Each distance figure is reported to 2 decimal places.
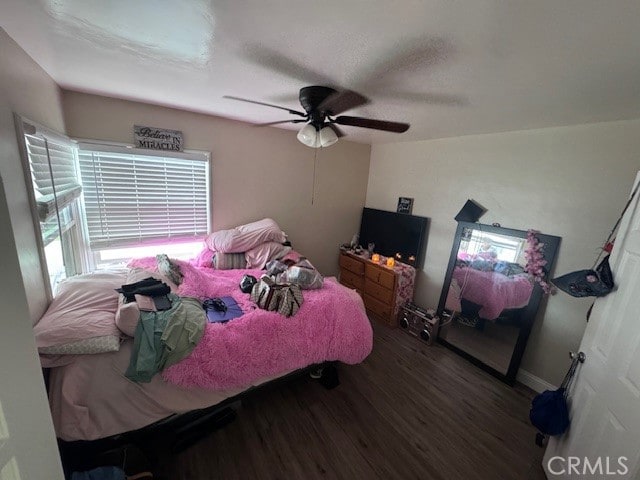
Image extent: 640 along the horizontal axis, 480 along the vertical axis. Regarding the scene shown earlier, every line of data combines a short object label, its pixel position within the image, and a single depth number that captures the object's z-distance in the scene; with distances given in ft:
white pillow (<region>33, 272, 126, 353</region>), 4.06
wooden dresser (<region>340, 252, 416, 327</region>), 10.18
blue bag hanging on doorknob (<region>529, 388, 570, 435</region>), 4.73
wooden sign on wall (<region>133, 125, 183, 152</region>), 7.98
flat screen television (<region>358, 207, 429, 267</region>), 10.43
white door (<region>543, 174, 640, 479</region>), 3.47
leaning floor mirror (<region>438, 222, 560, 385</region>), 7.38
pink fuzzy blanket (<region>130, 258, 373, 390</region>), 4.85
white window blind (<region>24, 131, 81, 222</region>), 4.69
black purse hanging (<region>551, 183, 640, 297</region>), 4.30
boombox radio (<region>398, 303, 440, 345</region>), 9.28
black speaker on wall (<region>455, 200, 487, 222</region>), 8.59
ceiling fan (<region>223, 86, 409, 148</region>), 5.24
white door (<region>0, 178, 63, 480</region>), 1.95
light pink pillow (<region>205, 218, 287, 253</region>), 9.21
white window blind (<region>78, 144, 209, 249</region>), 7.68
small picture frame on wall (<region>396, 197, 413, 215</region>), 10.83
